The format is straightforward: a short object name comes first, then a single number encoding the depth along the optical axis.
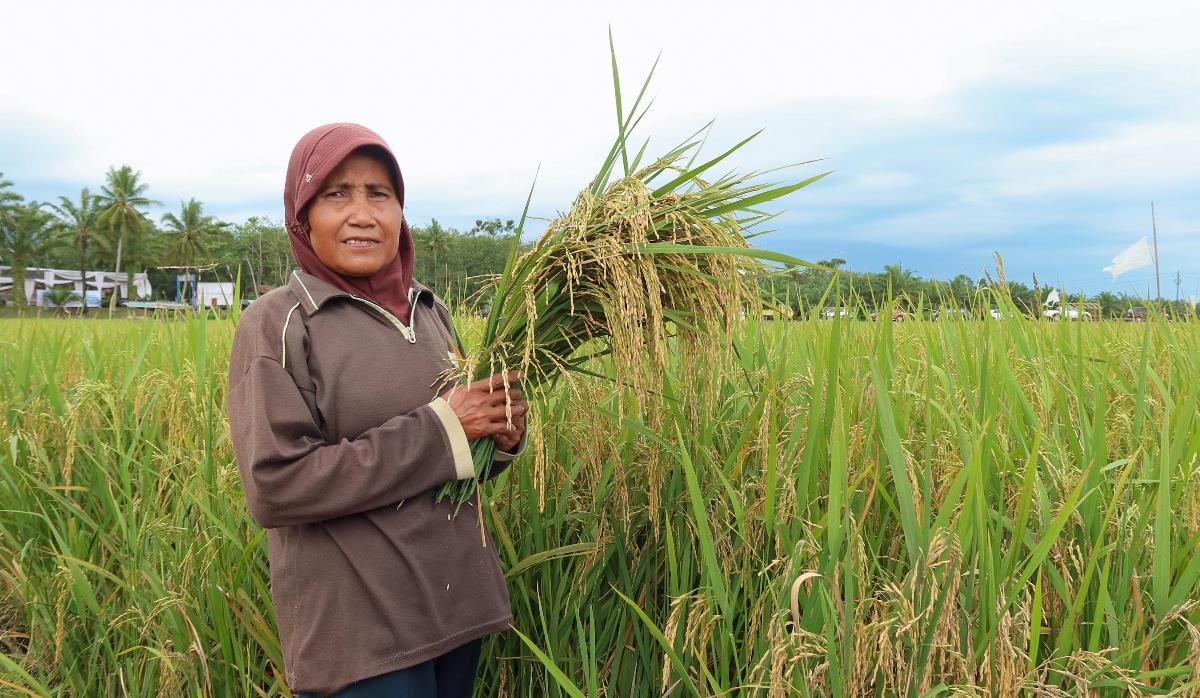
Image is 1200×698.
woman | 1.59
